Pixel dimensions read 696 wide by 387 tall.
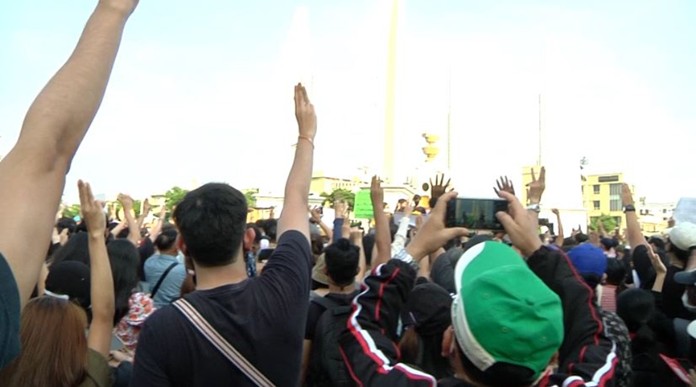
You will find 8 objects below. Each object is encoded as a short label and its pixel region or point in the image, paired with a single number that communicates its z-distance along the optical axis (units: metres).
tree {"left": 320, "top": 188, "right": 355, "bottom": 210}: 55.21
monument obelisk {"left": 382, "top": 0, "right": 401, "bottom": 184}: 48.03
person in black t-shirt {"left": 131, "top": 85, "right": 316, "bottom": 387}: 2.03
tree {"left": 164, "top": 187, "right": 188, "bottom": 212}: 75.56
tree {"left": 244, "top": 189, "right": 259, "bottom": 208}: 40.11
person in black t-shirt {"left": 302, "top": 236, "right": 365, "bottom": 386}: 3.38
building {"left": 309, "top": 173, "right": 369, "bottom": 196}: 73.44
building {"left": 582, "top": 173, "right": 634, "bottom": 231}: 85.81
